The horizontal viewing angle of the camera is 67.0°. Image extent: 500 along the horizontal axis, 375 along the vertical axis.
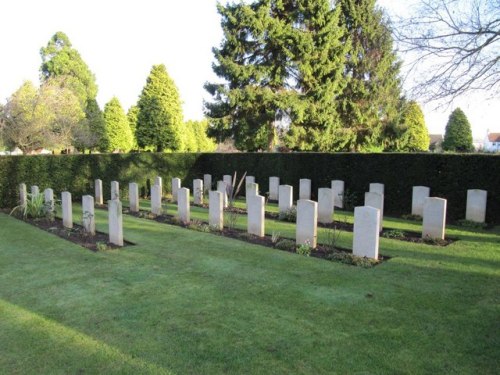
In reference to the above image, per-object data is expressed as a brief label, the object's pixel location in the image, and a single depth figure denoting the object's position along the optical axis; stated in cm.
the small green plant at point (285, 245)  747
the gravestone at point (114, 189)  1406
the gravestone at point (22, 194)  1184
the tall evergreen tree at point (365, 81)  2441
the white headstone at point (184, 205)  1023
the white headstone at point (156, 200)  1164
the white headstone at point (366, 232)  652
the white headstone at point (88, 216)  874
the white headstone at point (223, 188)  1283
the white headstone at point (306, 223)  747
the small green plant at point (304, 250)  708
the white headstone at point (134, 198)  1275
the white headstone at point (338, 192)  1319
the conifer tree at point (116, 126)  3953
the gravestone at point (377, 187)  1165
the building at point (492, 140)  7969
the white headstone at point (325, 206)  1021
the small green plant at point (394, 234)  845
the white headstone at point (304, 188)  1388
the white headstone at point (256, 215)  853
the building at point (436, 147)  4379
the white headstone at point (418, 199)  1088
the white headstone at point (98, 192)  1438
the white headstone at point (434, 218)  805
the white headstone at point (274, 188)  1550
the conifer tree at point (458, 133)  3803
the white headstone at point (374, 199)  941
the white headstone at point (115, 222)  774
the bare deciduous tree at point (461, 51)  996
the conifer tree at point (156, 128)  2986
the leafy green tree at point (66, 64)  4459
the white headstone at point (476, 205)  989
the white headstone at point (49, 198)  1052
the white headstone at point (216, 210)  931
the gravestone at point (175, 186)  1480
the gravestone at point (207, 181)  1752
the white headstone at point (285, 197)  1115
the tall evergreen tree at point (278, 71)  2211
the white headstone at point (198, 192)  1420
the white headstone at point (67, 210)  945
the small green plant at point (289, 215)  1059
